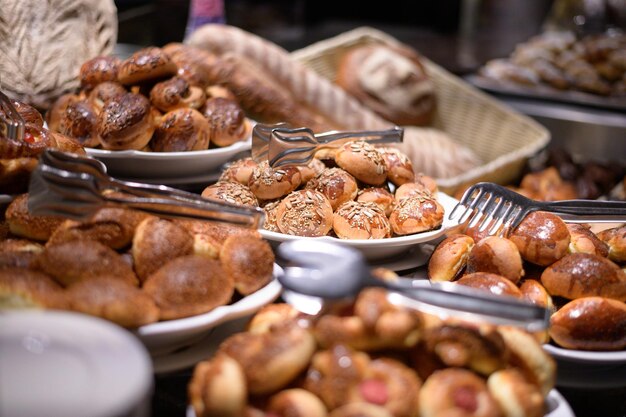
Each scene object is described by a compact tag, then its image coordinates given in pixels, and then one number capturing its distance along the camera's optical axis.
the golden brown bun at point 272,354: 0.75
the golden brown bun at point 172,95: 1.49
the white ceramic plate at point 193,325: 0.85
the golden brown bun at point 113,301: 0.80
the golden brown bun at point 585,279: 1.08
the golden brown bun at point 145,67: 1.51
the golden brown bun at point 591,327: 1.00
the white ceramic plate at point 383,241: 1.15
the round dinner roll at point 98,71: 1.54
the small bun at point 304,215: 1.18
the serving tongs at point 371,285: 0.78
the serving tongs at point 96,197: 0.95
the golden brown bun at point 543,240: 1.15
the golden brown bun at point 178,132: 1.45
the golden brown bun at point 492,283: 1.03
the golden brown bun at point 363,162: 1.33
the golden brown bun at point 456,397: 0.75
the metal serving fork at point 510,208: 1.27
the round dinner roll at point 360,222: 1.19
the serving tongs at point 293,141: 1.28
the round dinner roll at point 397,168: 1.40
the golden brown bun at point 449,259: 1.16
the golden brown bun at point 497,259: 1.11
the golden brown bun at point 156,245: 0.94
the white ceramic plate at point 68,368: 0.59
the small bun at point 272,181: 1.26
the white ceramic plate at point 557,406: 0.83
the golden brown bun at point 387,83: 2.93
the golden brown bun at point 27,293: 0.81
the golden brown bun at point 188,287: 0.87
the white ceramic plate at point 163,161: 1.42
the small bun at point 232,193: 1.23
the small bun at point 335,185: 1.28
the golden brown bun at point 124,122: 1.37
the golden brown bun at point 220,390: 0.71
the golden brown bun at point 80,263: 0.89
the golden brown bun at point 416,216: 1.22
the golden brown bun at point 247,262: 0.95
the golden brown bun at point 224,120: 1.54
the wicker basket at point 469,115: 2.80
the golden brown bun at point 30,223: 1.03
